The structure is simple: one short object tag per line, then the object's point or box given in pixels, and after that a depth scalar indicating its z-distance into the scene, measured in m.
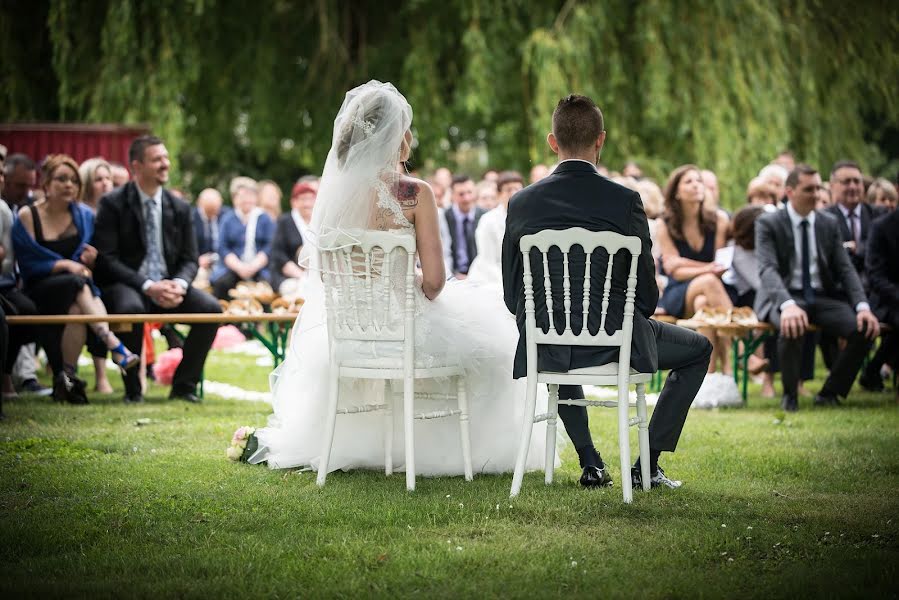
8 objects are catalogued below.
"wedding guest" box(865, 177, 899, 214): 12.05
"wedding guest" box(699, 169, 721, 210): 11.62
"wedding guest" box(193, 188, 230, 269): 15.88
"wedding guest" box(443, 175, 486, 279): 14.86
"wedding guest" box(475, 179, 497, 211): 14.93
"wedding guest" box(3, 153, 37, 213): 11.06
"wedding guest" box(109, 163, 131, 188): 12.57
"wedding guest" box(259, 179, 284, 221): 15.65
